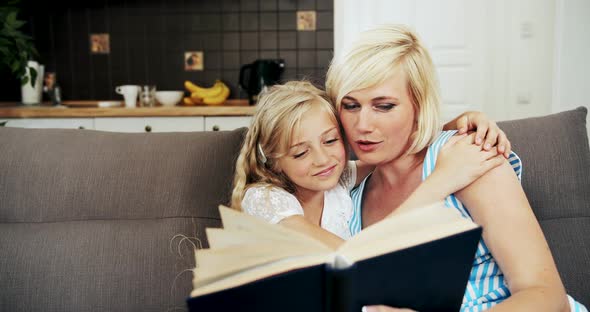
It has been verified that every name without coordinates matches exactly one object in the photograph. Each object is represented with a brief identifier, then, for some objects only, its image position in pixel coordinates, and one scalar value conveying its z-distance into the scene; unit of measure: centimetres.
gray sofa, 129
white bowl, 353
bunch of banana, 358
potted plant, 263
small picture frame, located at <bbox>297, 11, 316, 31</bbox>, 379
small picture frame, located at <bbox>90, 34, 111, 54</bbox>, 390
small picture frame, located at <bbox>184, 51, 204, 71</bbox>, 388
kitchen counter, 316
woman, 93
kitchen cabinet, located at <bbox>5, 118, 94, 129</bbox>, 320
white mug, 349
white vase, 364
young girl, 115
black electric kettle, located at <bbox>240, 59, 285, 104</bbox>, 348
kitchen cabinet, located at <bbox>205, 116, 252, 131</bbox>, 319
